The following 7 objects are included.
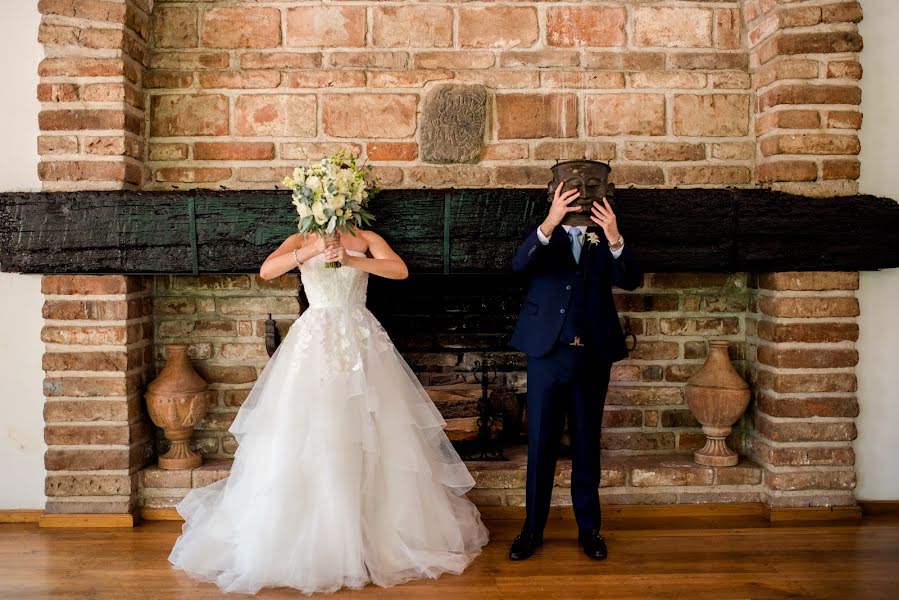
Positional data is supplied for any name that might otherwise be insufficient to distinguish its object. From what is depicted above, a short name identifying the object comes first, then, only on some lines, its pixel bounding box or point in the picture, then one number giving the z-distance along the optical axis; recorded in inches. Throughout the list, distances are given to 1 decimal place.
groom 122.6
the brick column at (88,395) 144.8
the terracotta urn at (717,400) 148.6
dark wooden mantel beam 143.2
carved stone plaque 152.5
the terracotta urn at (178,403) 146.6
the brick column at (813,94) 143.6
